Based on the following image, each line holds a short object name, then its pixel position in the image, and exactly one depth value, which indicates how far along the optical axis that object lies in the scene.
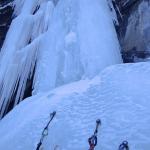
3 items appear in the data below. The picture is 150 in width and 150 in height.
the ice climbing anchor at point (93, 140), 2.28
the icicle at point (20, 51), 4.03
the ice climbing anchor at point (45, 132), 2.49
